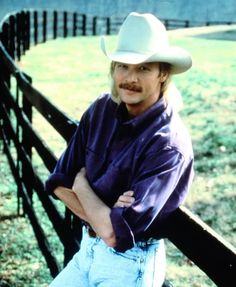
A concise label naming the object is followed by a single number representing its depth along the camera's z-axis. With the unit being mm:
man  2558
